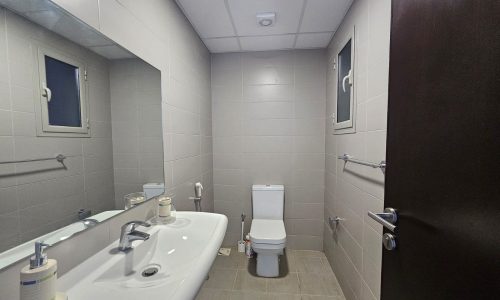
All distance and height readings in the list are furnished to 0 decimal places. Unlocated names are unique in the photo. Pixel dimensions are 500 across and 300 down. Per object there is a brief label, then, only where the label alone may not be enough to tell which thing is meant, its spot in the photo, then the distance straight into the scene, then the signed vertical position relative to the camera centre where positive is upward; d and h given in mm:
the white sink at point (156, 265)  663 -486
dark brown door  414 -19
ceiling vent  1775 +1098
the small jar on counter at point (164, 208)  1229 -390
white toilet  1920 -894
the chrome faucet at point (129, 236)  895 -406
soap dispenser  488 -331
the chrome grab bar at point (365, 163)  1130 -135
